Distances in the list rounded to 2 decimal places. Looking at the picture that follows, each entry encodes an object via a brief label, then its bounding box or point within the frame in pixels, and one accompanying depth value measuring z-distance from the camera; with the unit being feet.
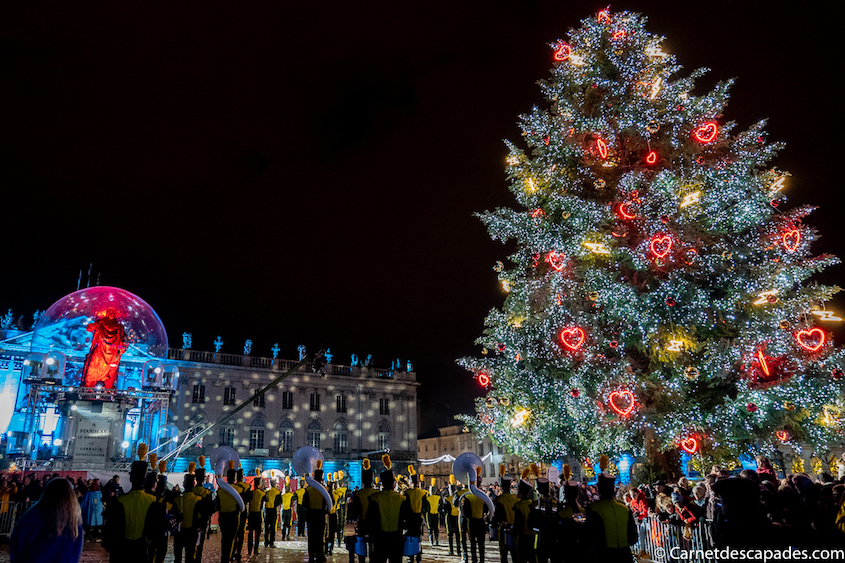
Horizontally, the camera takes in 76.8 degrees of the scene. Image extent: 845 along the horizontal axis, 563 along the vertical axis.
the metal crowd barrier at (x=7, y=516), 47.85
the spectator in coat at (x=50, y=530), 12.37
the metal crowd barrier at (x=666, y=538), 31.63
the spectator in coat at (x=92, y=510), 52.65
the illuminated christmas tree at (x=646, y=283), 39.32
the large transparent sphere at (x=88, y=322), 78.28
